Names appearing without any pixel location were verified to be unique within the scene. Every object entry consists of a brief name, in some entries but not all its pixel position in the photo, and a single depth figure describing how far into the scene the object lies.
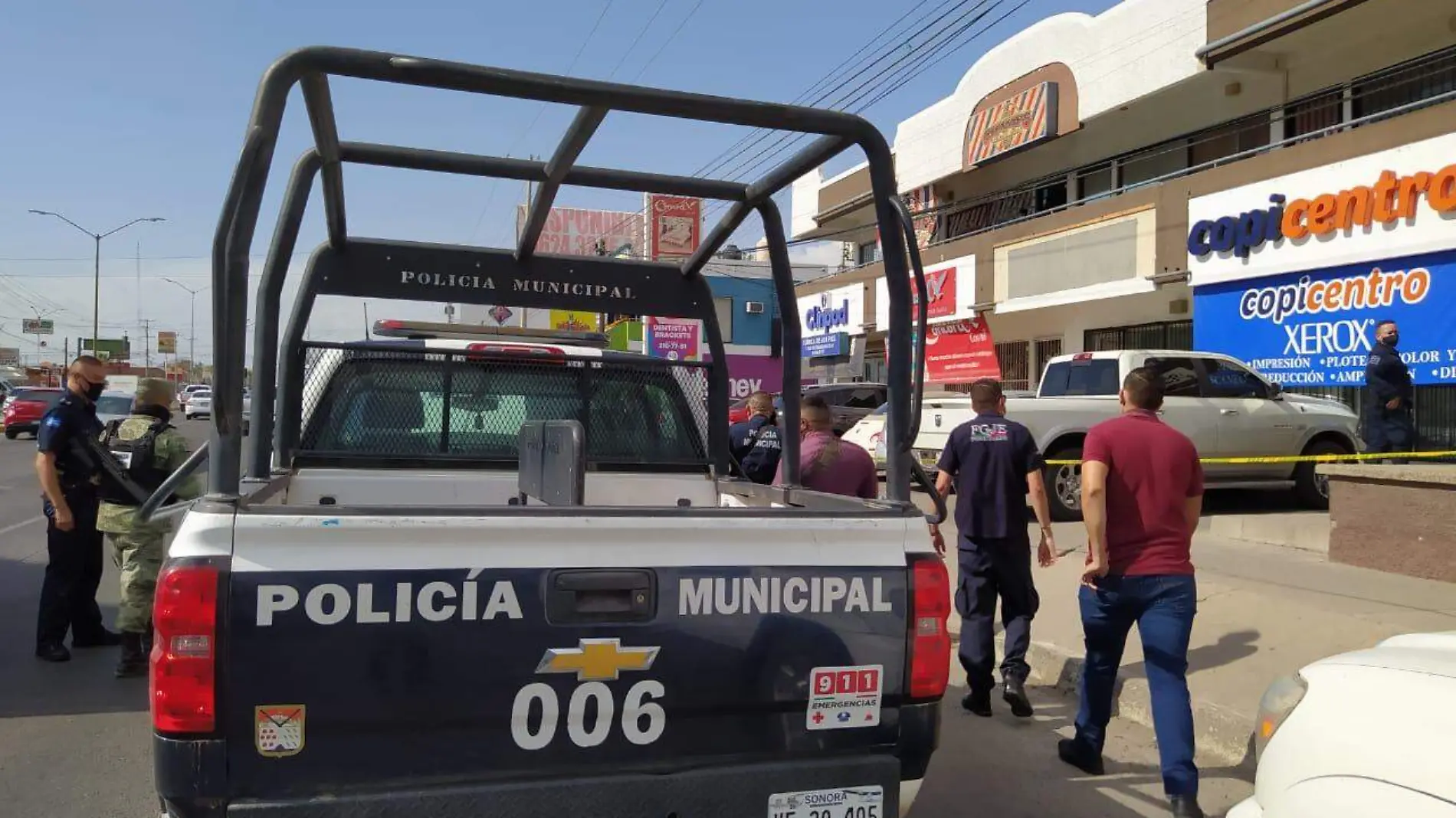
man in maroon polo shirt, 4.21
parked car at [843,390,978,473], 13.00
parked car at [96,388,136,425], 22.81
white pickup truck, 11.39
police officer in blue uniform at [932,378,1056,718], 5.43
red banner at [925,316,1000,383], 19.86
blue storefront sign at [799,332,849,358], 26.00
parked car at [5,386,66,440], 28.89
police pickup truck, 2.29
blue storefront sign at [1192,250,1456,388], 12.41
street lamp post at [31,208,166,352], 58.14
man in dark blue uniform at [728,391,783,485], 7.49
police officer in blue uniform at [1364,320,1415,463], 10.09
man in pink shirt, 5.38
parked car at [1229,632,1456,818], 2.37
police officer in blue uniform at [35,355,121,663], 6.01
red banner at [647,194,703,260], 45.88
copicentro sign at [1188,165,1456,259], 12.24
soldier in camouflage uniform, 5.84
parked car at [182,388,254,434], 44.97
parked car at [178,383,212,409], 53.64
